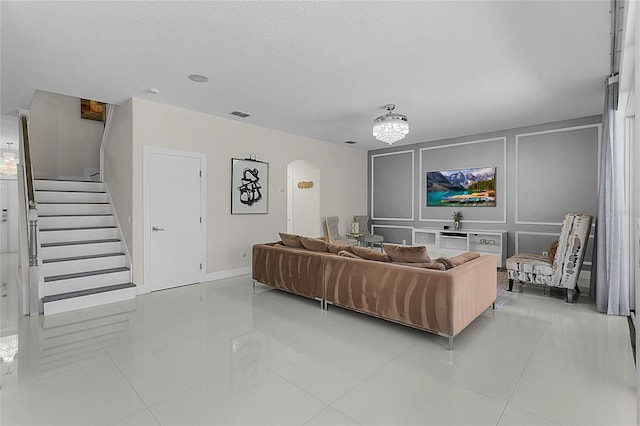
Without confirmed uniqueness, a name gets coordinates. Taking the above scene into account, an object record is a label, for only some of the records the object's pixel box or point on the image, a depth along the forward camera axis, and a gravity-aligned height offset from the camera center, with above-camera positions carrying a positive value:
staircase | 3.98 -0.54
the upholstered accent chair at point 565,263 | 4.04 -0.73
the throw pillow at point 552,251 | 4.45 -0.59
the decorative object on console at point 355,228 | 7.68 -0.45
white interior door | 4.71 -0.16
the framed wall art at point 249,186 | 5.64 +0.44
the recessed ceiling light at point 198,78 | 3.69 +1.55
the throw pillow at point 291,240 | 4.38 -0.43
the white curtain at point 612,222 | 3.58 -0.16
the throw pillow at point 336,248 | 3.84 -0.46
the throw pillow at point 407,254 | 3.18 -0.45
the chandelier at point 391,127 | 4.37 +1.13
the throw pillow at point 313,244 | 4.06 -0.45
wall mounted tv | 6.47 +0.46
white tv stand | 6.18 -0.68
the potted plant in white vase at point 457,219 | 6.81 -0.21
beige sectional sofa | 2.84 -0.80
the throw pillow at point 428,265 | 3.01 -0.54
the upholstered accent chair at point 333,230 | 7.27 -0.47
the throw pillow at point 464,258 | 3.23 -0.52
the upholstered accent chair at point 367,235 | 7.64 -0.63
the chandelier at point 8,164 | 7.38 +1.08
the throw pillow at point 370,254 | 3.40 -0.50
